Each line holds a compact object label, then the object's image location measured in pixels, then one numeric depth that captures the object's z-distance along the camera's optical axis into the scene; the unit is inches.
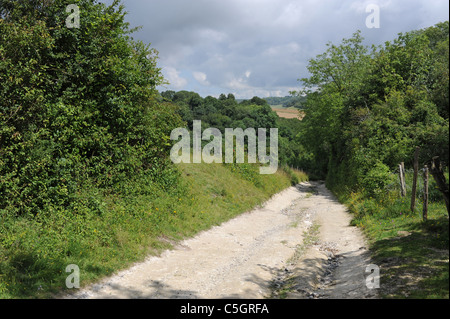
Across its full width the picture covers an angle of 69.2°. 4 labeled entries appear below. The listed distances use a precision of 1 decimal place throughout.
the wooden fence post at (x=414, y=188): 449.0
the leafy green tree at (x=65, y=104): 374.3
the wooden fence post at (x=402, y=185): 569.3
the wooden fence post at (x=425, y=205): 424.8
